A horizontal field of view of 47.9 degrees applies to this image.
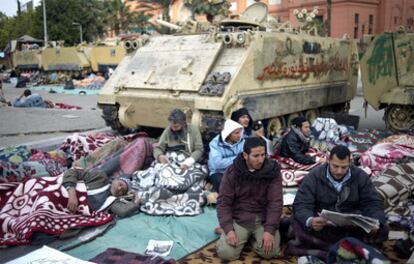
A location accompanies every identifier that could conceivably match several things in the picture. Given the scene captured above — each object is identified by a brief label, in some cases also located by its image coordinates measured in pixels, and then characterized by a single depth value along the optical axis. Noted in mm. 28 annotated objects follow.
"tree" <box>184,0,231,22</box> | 30641
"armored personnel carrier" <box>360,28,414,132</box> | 9742
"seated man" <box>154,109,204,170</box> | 6086
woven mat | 3988
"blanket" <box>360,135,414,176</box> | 6324
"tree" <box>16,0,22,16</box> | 48012
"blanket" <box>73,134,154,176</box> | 6258
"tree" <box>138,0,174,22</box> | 32719
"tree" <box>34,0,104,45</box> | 42906
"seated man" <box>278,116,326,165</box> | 6414
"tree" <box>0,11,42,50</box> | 48712
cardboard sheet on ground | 3746
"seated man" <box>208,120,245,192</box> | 5520
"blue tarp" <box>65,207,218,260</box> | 4301
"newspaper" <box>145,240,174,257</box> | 4207
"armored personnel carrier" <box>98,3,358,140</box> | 7324
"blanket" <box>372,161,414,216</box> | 4828
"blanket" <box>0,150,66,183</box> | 5734
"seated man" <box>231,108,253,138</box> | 6230
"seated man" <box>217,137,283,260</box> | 3941
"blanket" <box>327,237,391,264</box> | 3143
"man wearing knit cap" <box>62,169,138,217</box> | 4906
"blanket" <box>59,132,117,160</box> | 7332
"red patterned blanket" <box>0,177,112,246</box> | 4383
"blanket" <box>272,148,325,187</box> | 6090
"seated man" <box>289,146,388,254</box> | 3734
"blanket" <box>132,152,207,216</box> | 5270
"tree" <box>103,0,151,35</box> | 46250
